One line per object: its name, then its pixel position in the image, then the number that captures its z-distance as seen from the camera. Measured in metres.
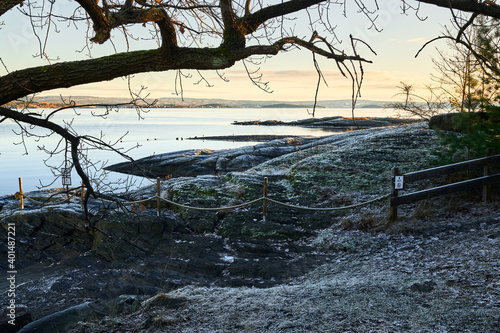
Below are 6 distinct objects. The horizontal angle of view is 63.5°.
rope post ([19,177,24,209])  12.68
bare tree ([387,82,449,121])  14.52
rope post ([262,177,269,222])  11.21
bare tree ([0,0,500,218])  4.53
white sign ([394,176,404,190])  9.65
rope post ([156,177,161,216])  11.66
